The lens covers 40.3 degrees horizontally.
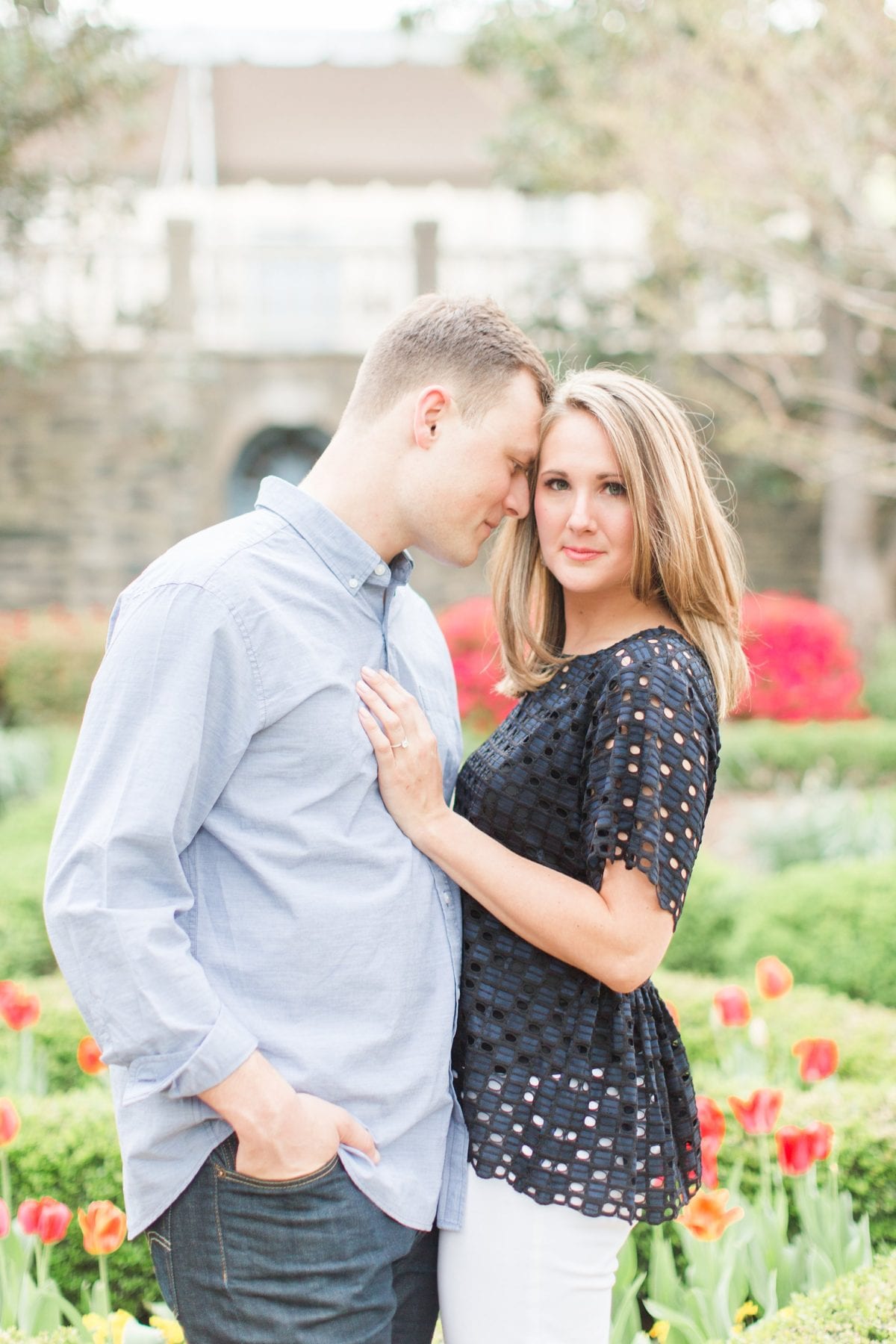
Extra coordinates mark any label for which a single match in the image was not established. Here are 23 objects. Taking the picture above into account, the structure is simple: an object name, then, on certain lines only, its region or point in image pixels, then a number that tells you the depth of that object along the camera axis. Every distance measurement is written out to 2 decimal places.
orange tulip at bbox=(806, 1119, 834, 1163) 2.41
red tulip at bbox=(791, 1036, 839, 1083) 2.68
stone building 12.08
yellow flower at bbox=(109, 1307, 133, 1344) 2.08
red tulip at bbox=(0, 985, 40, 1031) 2.87
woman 1.73
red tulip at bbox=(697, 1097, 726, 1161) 2.44
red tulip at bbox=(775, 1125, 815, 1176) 2.39
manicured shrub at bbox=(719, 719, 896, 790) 8.32
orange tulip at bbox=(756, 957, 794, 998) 2.97
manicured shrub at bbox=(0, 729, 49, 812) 7.17
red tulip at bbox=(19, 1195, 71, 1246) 2.26
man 1.55
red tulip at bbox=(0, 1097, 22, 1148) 2.42
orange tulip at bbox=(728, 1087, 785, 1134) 2.51
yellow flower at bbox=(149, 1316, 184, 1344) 2.17
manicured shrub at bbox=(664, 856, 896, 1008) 4.46
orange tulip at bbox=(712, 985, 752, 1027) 2.88
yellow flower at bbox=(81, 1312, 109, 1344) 2.13
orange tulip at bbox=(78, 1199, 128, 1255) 2.21
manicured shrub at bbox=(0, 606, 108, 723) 10.14
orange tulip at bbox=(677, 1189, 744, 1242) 2.22
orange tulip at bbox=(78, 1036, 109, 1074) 2.69
